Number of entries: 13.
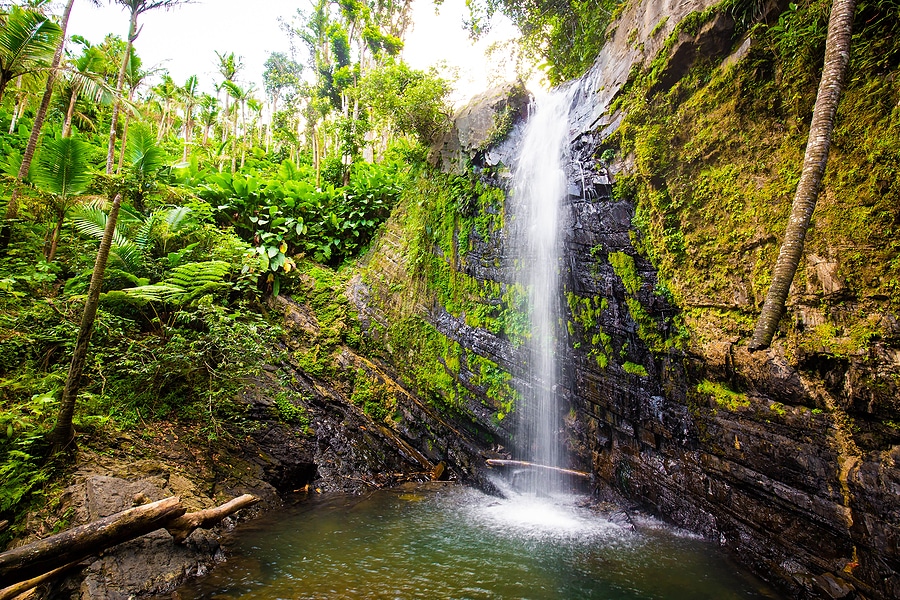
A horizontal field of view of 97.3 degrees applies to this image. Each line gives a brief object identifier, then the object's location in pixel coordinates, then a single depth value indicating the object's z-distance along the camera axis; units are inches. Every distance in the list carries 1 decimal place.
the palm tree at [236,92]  776.9
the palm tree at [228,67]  839.1
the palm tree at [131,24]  404.5
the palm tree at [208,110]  838.1
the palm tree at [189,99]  836.0
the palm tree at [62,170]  246.6
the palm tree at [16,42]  249.6
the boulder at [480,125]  303.6
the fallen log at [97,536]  106.7
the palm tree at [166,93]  873.5
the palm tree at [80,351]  146.8
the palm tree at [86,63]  501.7
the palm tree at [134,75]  610.2
